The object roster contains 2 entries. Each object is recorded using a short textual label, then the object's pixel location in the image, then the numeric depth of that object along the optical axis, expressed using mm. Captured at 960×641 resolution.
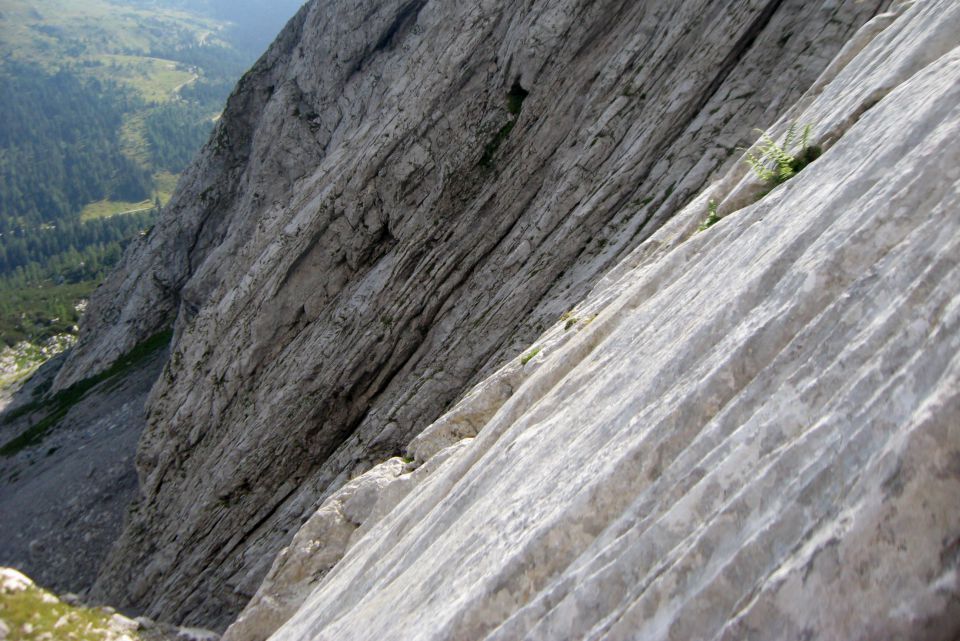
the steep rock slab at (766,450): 4449
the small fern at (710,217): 12578
